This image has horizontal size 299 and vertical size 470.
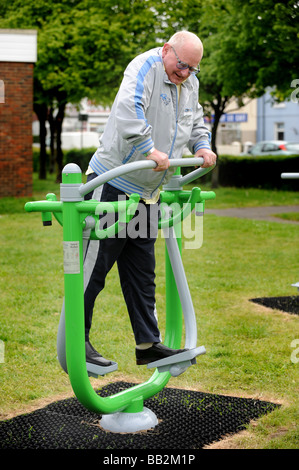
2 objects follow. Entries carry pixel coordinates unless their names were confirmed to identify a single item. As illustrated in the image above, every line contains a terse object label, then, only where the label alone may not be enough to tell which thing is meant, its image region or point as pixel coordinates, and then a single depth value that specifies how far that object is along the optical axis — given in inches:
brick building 559.8
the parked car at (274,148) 1053.3
